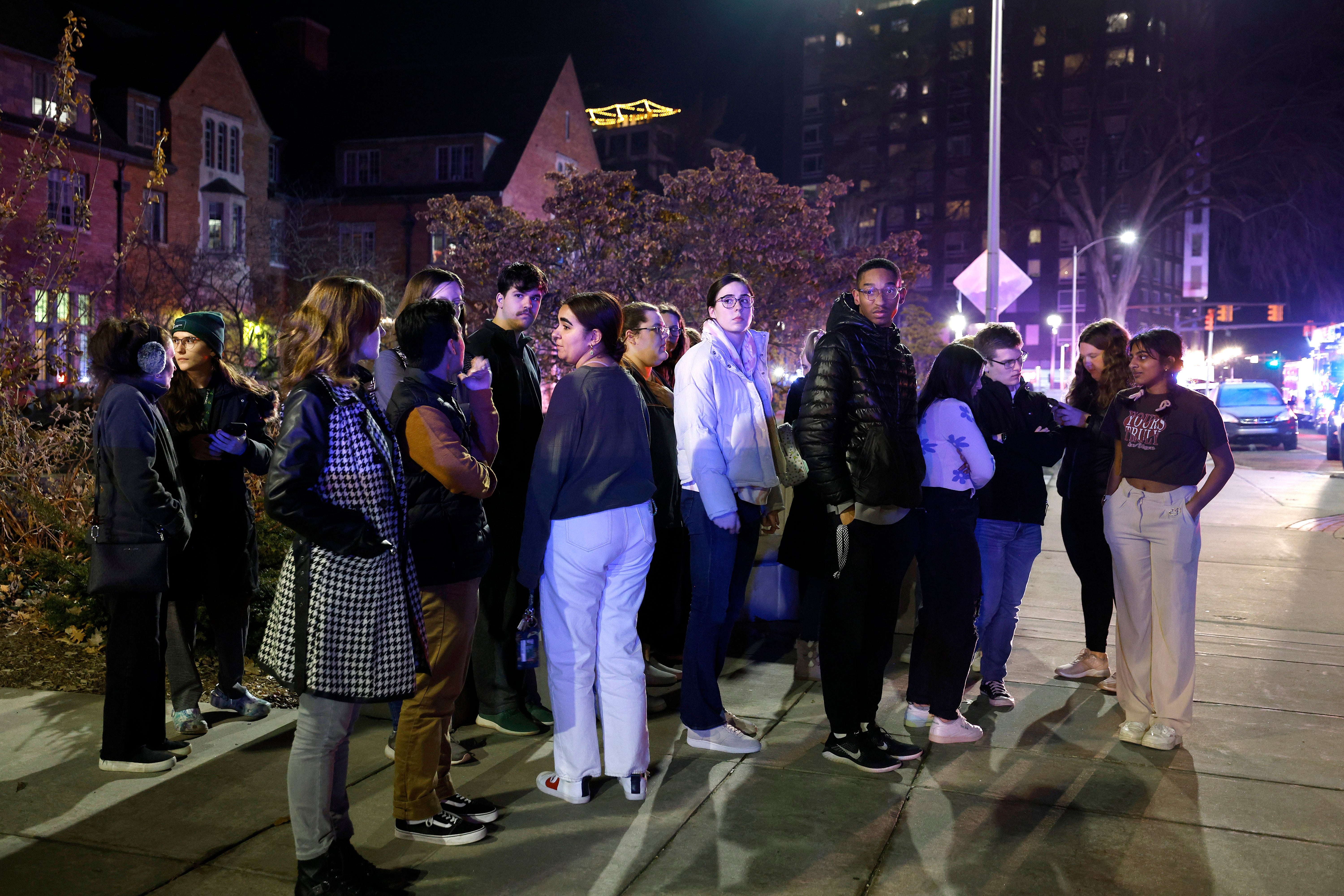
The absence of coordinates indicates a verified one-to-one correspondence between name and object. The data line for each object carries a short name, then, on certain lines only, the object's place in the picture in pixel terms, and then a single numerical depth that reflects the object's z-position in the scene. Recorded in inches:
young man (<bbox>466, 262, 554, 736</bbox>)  197.2
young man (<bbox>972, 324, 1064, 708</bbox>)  221.0
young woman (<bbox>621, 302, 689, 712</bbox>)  208.7
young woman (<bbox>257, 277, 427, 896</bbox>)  127.3
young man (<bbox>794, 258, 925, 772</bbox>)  177.3
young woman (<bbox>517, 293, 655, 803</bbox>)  160.1
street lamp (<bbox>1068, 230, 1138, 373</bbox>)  1423.5
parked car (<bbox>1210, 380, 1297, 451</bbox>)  1005.2
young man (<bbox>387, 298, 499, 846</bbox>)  145.1
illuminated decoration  2913.4
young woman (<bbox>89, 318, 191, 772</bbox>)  172.6
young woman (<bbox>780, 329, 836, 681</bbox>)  224.8
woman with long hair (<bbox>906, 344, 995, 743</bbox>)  191.8
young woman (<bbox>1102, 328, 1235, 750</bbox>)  195.8
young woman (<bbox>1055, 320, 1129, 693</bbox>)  234.8
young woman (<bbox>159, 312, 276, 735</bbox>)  195.6
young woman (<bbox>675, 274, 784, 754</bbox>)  182.9
